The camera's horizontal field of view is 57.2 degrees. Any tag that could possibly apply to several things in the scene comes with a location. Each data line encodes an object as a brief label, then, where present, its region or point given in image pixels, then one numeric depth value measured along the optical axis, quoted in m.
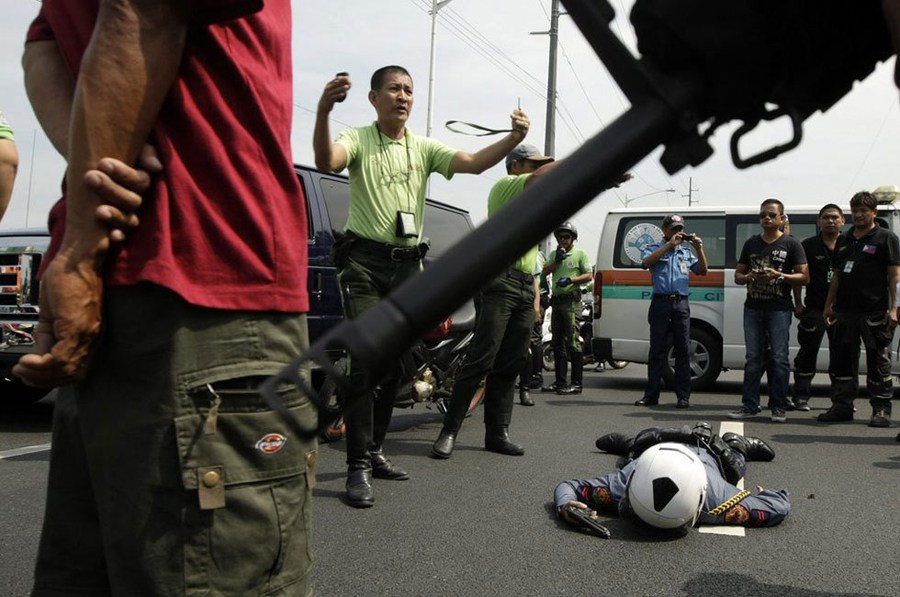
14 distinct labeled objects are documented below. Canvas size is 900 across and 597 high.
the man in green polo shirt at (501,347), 5.34
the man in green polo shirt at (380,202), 4.25
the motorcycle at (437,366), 5.96
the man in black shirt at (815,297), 8.00
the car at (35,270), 5.89
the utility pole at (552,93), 22.31
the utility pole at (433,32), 25.33
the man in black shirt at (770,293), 7.62
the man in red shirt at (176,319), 1.18
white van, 9.80
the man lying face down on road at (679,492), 3.72
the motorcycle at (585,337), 12.05
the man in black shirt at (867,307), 7.19
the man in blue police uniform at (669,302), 8.54
